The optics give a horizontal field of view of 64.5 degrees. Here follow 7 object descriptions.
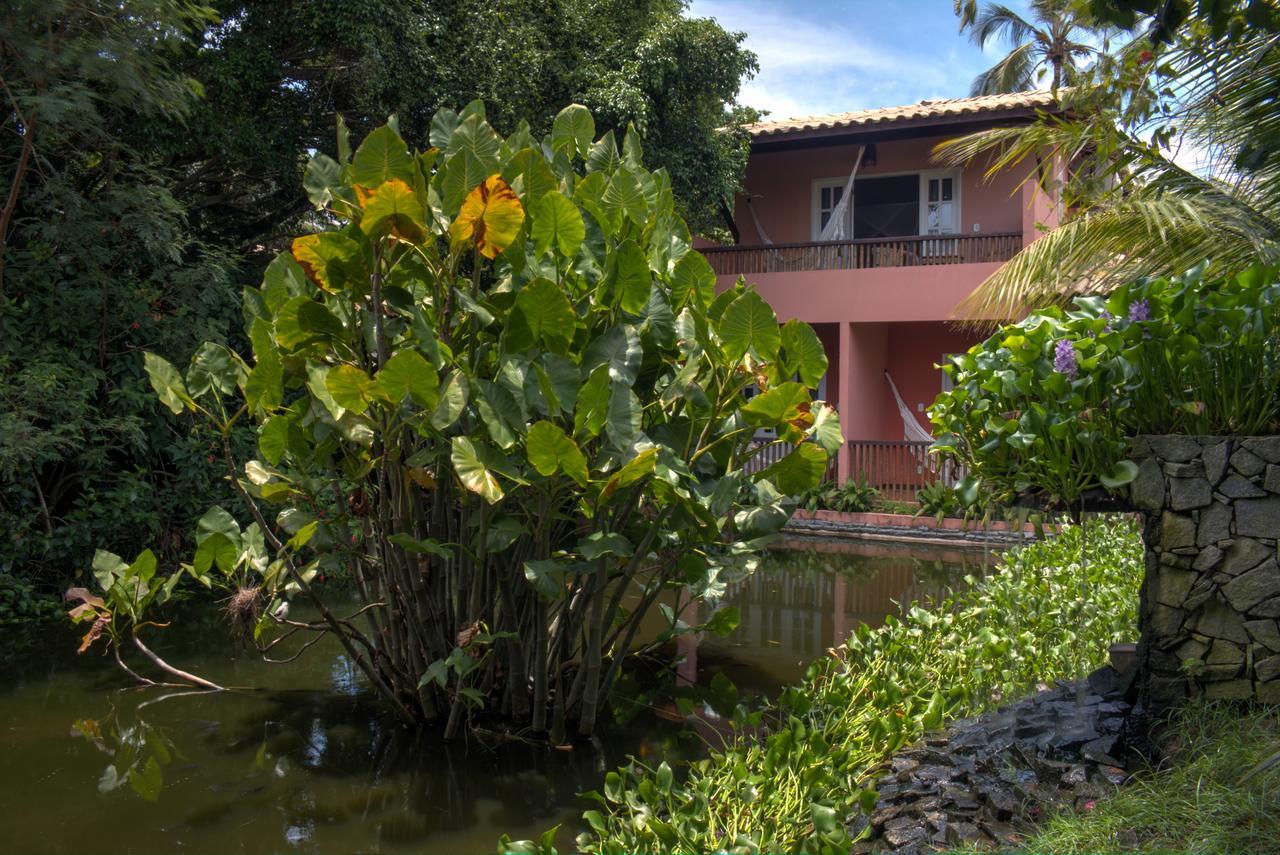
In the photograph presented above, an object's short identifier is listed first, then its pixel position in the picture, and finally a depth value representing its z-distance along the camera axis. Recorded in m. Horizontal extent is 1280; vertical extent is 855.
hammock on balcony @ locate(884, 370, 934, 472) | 14.28
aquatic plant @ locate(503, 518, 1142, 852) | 3.49
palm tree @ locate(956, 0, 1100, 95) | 25.27
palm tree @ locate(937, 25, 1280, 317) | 5.36
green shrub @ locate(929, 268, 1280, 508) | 4.04
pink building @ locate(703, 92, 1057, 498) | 14.99
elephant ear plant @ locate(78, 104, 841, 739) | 4.29
